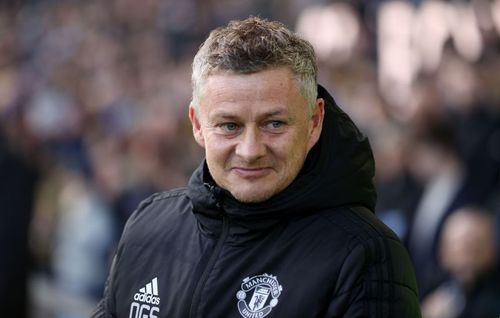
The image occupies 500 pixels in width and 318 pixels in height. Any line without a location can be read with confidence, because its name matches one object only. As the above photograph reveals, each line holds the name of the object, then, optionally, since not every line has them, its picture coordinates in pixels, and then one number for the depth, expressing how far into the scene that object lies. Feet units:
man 19.75
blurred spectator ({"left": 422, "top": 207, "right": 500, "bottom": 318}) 35.42
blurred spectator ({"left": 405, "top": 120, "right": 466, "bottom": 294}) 38.47
